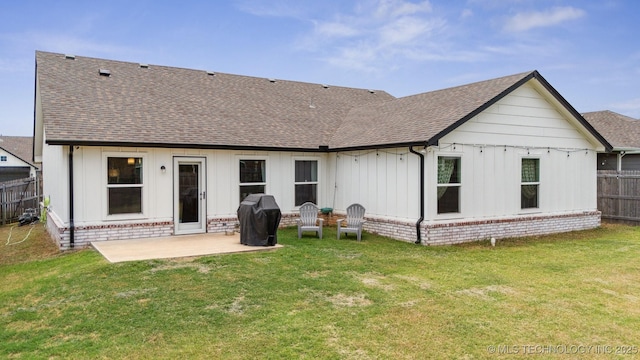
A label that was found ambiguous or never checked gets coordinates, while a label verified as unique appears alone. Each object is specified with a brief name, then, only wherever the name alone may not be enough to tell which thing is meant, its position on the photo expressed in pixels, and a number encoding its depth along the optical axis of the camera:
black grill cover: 9.98
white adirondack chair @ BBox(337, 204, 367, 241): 11.93
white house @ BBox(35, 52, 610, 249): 10.95
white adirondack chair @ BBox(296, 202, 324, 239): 12.20
